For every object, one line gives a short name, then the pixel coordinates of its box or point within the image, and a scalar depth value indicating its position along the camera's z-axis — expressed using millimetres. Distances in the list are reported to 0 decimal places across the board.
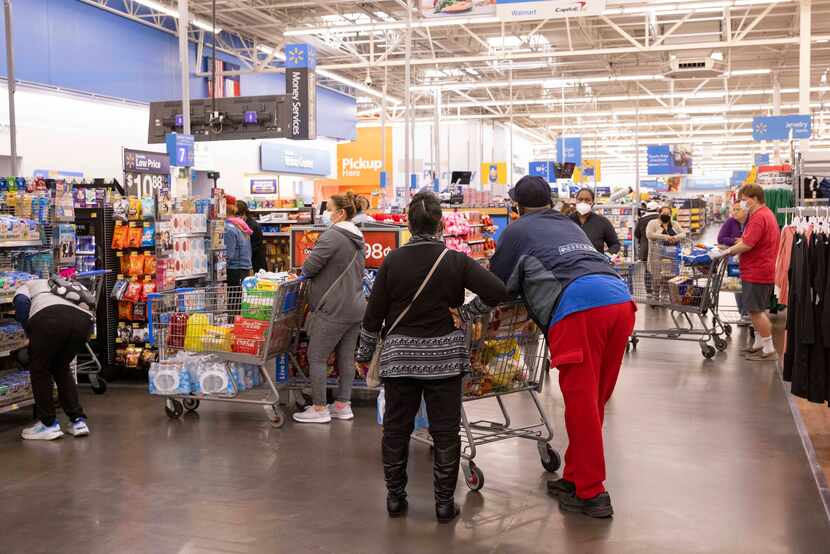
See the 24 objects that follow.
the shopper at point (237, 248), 9750
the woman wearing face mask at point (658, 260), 9734
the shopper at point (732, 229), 10648
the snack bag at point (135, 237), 7965
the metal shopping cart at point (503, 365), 4828
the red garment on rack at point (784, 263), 7656
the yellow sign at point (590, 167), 33812
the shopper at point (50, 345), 5781
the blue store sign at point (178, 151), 11117
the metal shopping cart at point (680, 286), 9430
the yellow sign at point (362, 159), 32469
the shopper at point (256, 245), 11220
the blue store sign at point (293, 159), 24312
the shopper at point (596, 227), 9070
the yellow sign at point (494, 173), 31703
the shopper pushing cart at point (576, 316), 4277
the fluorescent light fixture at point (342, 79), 22961
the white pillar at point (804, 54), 17656
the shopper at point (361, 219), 7531
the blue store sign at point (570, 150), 30234
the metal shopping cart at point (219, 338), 6246
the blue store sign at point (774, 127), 19998
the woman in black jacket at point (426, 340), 4250
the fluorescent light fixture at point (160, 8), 17477
